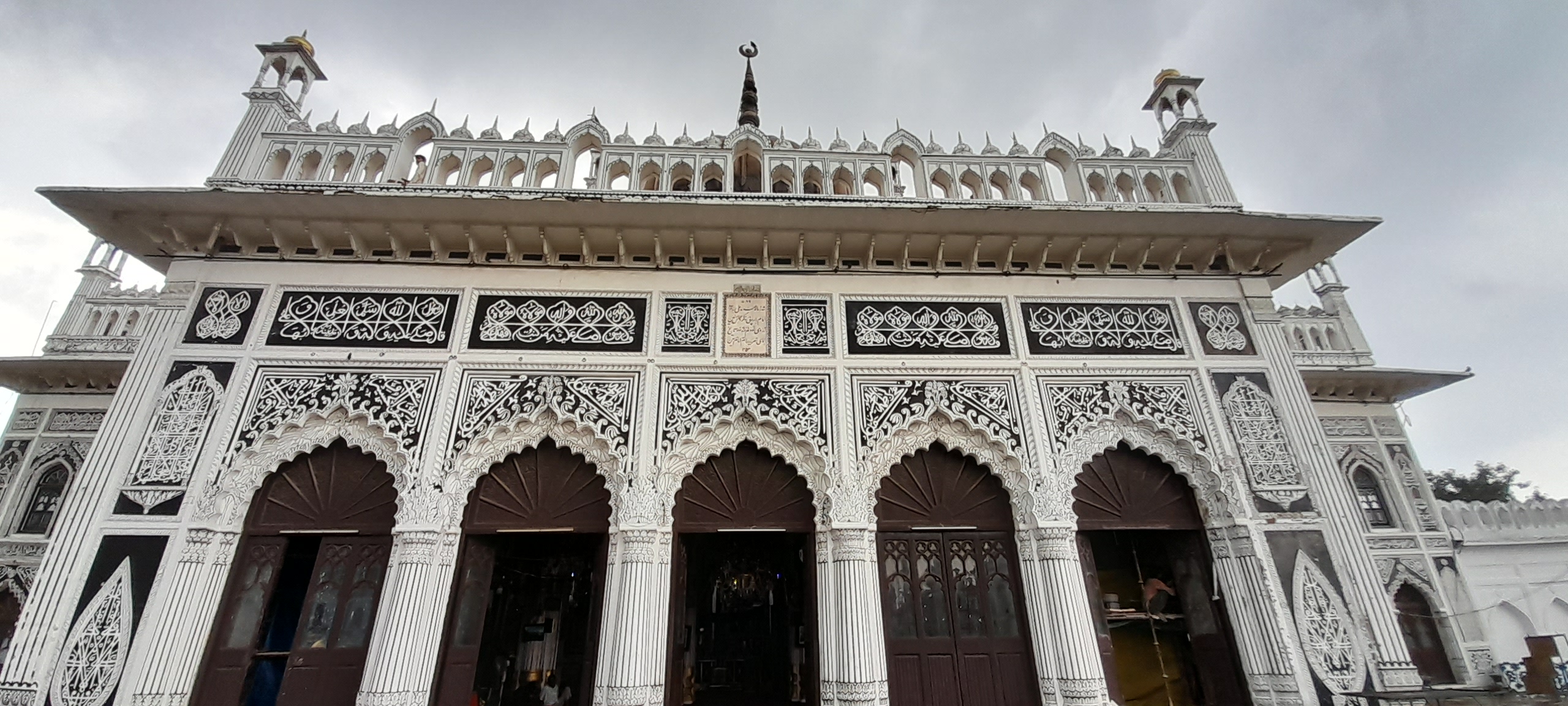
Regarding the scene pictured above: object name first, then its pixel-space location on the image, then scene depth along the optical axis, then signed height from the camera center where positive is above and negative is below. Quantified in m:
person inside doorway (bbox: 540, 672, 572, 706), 7.69 -0.41
